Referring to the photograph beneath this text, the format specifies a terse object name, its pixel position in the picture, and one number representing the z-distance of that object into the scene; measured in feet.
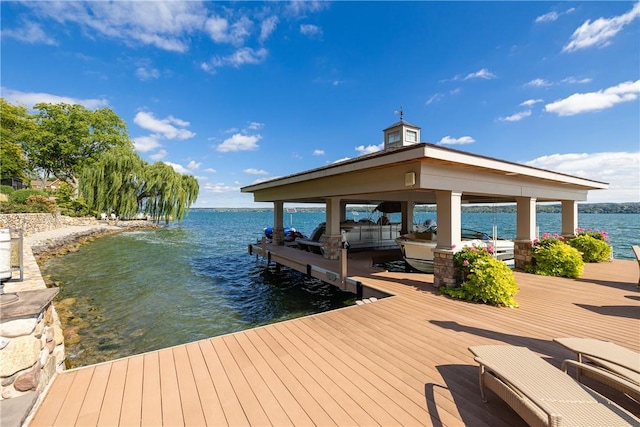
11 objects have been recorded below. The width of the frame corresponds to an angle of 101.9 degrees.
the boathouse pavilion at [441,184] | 19.35
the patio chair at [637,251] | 21.25
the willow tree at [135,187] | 89.92
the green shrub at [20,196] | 65.10
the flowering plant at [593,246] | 32.63
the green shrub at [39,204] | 65.04
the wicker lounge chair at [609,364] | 7.36
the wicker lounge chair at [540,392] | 6.15
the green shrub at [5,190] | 69.26
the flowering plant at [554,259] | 25.30
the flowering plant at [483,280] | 18.01
